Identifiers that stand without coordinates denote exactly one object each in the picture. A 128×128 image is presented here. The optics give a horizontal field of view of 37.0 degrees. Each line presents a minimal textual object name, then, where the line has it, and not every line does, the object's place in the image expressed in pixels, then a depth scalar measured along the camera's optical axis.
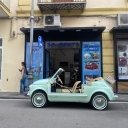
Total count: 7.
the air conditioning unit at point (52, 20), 11.62
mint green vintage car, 7.38
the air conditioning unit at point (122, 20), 11.30
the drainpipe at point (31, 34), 10.10
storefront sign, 12.13
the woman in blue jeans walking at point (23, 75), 10.94
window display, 11.58
